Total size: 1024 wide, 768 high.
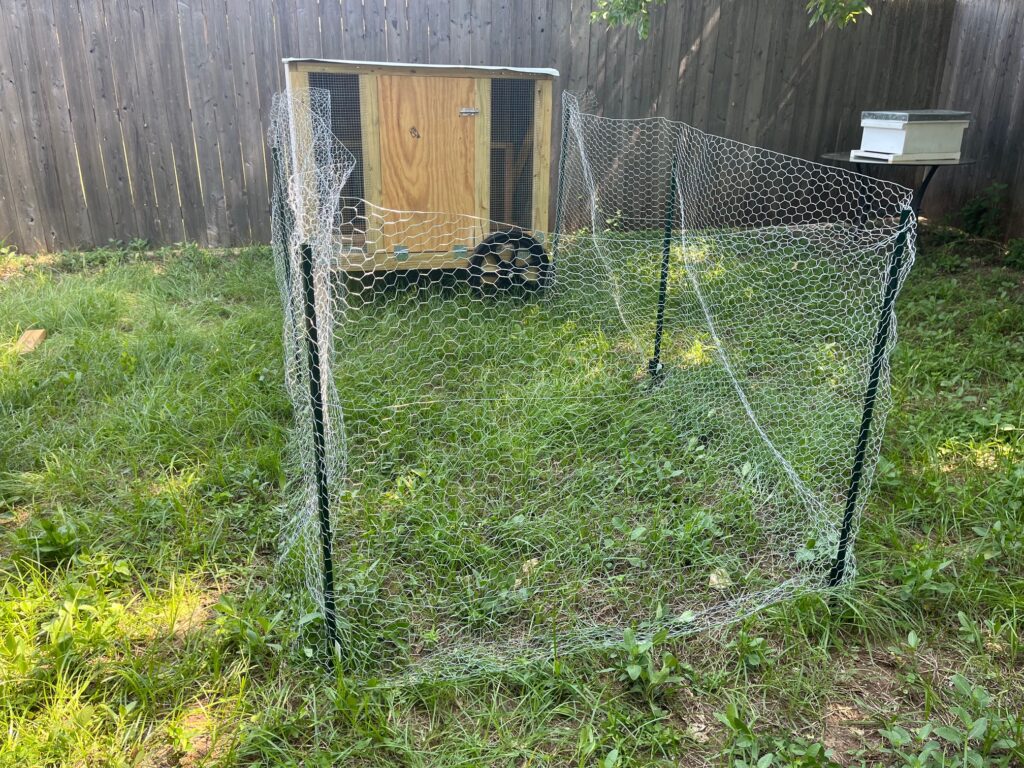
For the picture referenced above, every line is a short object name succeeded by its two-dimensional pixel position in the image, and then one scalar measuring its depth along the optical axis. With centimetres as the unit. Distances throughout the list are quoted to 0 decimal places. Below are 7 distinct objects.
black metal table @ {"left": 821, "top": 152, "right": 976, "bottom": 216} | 516
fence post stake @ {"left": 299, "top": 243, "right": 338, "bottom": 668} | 172
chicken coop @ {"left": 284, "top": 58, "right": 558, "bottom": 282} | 419
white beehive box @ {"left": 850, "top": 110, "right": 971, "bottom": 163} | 499
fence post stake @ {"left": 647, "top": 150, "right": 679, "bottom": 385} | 343
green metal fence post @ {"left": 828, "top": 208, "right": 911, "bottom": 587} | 200
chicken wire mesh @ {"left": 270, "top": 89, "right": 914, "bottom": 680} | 216
